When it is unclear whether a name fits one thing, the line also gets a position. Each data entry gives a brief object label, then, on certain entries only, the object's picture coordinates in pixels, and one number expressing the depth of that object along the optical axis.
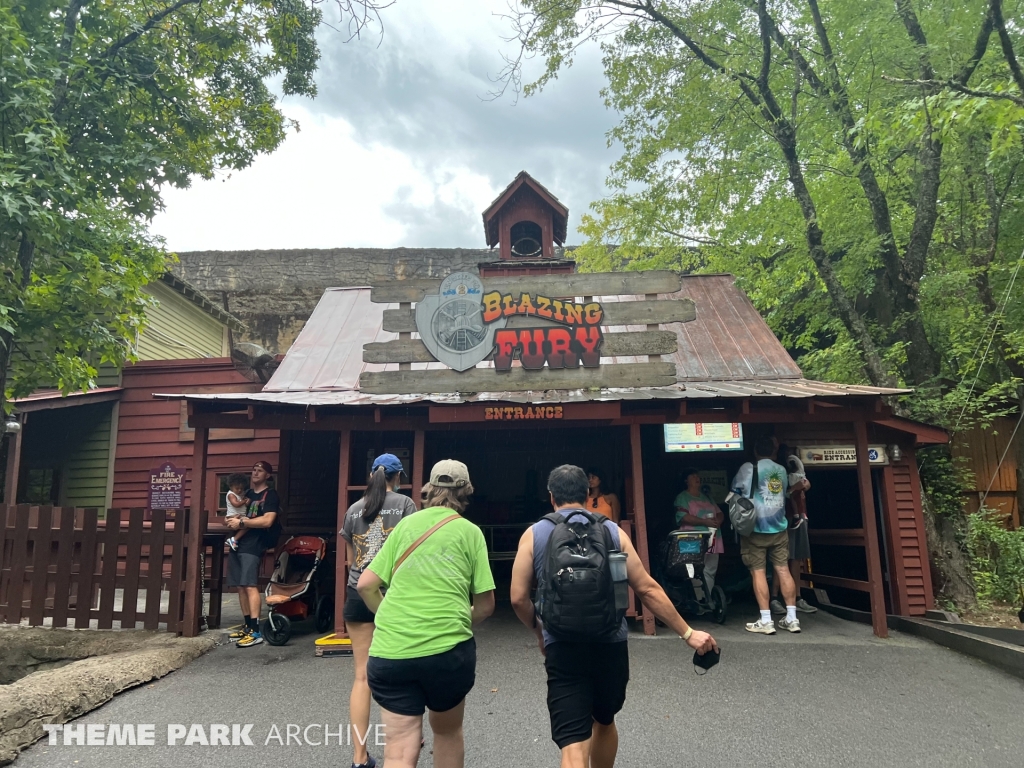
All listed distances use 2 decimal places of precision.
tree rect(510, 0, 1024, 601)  9.62
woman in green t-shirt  2.84
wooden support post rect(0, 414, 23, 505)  10.23
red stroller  6.90
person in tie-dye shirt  7.17
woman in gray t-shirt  4.18
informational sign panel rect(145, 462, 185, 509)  10.40
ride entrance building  7.36
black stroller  7.56
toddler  7.29
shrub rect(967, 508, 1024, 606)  8.49
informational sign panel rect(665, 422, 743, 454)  8.76
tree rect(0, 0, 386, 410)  6.77
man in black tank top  2.91
